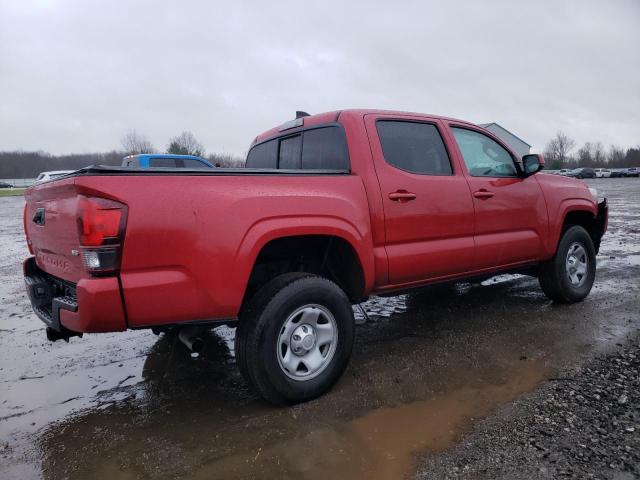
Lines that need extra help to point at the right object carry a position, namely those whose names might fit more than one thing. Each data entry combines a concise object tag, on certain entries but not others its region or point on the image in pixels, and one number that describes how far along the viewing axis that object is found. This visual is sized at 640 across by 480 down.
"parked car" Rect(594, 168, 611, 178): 60.38
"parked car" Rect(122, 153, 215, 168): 15.54
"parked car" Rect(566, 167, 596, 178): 57.07
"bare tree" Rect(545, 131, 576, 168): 96.12
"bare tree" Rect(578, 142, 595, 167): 86.00
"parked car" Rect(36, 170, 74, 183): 23.00
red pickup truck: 2.45
